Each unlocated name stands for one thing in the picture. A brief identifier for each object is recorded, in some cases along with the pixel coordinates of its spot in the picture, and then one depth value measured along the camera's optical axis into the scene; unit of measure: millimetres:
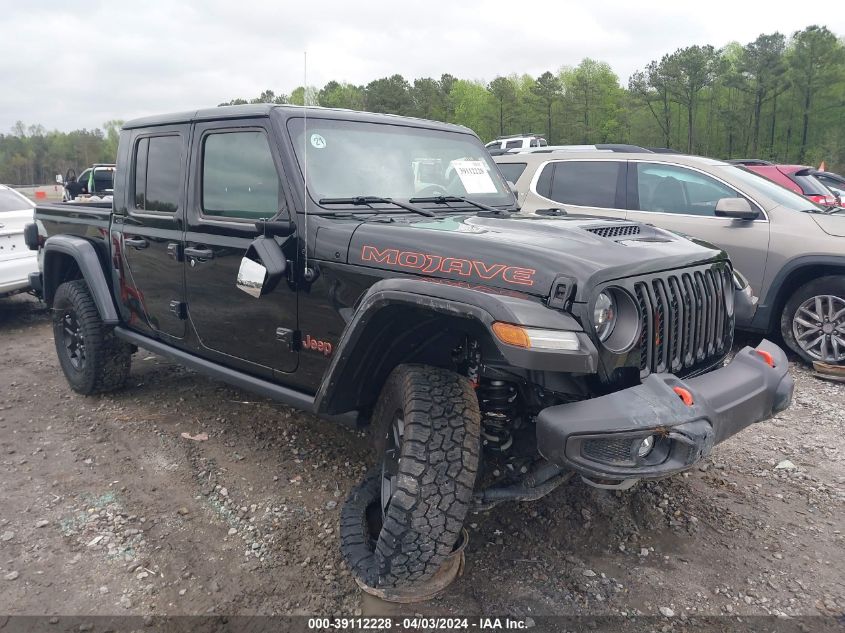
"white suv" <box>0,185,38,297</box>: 6973
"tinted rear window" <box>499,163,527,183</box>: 7027
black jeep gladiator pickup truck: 2238
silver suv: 5289
